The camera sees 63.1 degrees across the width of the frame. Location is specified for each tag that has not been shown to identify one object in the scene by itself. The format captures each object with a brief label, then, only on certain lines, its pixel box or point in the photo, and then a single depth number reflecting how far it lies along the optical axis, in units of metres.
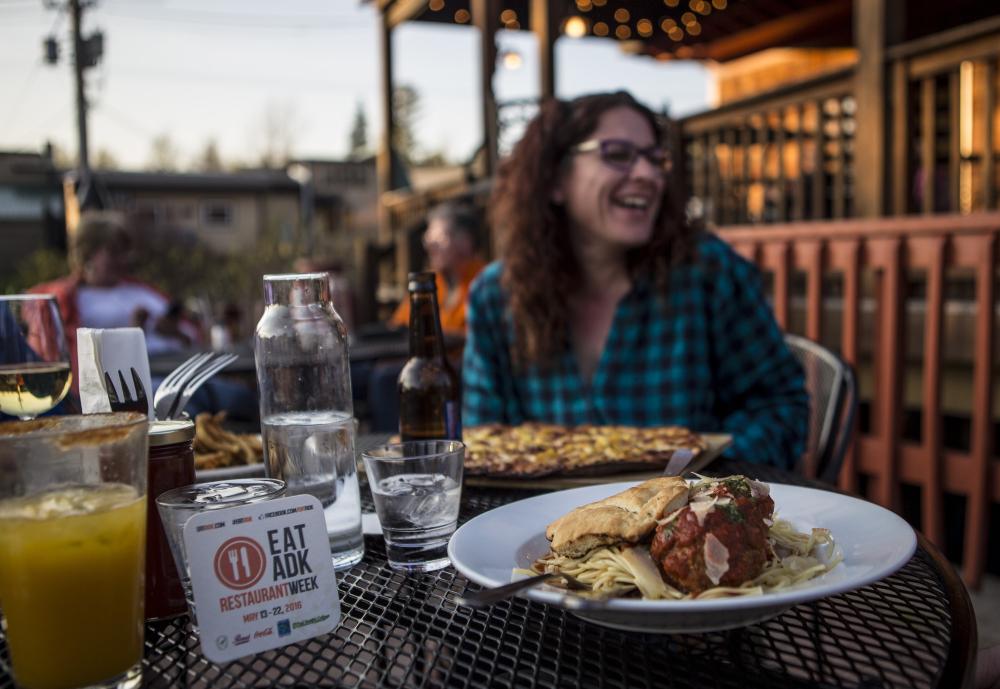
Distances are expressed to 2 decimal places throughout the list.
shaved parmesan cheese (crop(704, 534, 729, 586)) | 0.80
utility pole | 15.12
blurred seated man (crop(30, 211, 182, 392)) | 4.87
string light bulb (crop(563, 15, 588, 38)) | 8.67
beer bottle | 1.47
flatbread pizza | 1.39
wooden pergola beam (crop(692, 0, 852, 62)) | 8.34
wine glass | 1.23
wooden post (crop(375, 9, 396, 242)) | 9.97
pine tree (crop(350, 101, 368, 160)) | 51.00
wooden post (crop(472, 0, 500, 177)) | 7.57
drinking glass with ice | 1.03
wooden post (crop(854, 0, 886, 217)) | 3.96
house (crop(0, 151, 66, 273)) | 23.16
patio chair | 1.88
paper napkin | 0.97
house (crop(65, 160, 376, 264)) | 28.09
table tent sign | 0.82
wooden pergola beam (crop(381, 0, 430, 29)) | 8.94
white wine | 1.22
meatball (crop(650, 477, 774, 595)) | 0.80
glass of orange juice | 0.71
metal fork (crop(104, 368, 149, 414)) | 0.97
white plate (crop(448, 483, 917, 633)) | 0.73
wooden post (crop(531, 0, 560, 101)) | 6.70
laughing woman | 2.14
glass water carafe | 1.07
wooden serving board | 1.38
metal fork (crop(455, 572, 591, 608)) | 0.74
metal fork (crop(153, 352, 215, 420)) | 1.04
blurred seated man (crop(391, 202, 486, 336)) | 5.39
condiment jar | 0.91
